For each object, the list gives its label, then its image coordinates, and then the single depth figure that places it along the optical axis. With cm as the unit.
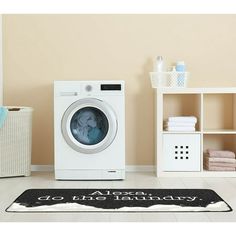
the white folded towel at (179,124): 448
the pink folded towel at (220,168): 446
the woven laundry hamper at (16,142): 437
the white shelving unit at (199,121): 443
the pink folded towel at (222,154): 448
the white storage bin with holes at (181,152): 446
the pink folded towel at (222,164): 446
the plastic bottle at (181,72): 458
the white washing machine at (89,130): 426
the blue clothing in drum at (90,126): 429
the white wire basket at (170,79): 457
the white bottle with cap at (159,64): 465
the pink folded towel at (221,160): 445
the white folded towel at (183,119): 448
